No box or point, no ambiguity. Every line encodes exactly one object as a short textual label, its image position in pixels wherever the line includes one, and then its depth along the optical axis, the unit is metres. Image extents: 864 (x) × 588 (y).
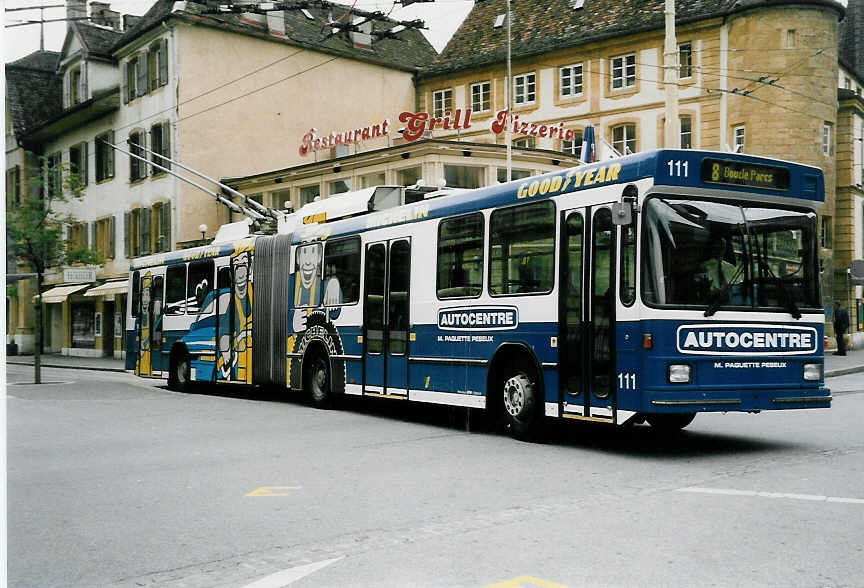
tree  39.53
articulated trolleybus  9.94
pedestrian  33.50
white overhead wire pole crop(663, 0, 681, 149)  17.88
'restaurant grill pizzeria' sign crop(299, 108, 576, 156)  31.64
